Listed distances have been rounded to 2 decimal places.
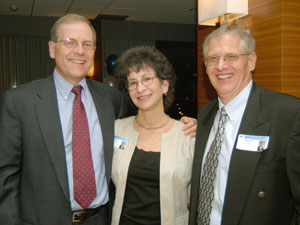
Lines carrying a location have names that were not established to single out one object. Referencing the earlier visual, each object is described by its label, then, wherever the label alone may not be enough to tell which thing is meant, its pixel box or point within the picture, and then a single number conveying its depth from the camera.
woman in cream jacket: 1.96
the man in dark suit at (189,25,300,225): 1.52
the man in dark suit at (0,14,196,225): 1.80
